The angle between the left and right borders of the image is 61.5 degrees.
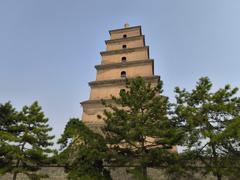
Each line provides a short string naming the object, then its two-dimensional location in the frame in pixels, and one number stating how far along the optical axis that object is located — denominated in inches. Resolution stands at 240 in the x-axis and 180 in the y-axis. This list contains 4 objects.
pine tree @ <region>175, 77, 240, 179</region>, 314.3
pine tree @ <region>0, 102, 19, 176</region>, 388.2
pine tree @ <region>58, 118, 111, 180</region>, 350.6
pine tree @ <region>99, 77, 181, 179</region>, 334.0
